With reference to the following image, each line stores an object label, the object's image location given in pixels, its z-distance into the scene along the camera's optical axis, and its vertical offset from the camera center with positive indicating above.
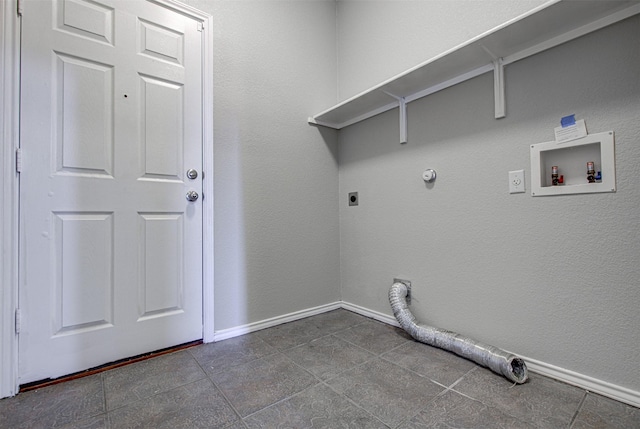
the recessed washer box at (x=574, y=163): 1.23 +0.24
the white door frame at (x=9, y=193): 1.29 +0.13
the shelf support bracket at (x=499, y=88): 1.53 +0.69
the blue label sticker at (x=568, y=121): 1.32 +0.44
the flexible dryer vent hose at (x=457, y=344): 1.36 -0.69
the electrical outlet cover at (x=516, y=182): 1.47 +0.18
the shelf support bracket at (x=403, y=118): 2.00 +0.69
